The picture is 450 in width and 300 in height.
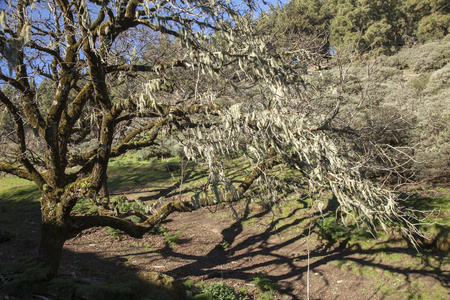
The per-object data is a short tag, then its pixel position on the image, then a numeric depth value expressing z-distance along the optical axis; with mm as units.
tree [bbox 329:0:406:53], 26109
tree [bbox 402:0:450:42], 26797
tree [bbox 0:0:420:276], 3338
